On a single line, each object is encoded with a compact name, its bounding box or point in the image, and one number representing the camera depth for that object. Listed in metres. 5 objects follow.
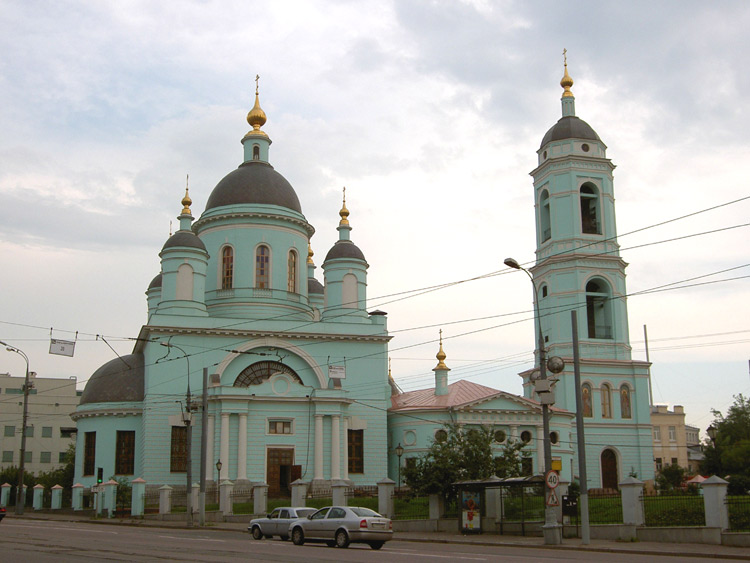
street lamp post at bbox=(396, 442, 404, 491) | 41.72
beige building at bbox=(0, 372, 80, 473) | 82.81
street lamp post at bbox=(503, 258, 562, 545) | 23.08
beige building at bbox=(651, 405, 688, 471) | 86.94
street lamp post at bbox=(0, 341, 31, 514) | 43.81
